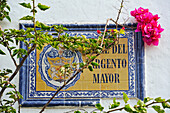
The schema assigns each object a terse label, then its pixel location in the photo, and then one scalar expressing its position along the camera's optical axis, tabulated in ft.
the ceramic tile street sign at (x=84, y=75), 7.83
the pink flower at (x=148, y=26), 7.73
